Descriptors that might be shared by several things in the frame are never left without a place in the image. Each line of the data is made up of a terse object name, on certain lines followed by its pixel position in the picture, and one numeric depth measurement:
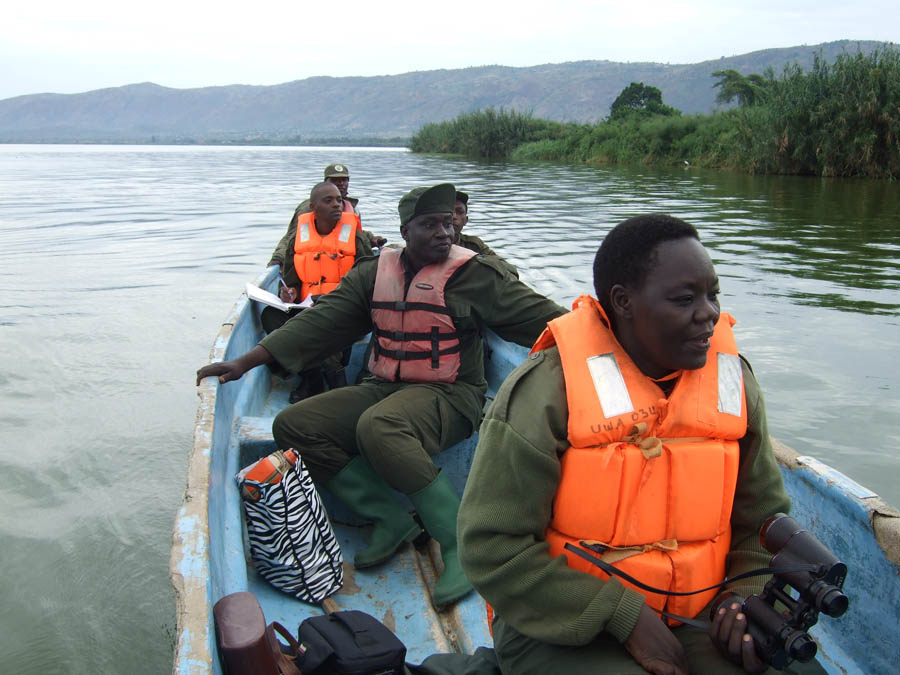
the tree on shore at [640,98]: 38.41
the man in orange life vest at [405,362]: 2.76
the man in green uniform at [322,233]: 4.92
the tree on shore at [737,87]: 52.47
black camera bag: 1.98
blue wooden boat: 1.94
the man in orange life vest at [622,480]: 1.53
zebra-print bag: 2.57
